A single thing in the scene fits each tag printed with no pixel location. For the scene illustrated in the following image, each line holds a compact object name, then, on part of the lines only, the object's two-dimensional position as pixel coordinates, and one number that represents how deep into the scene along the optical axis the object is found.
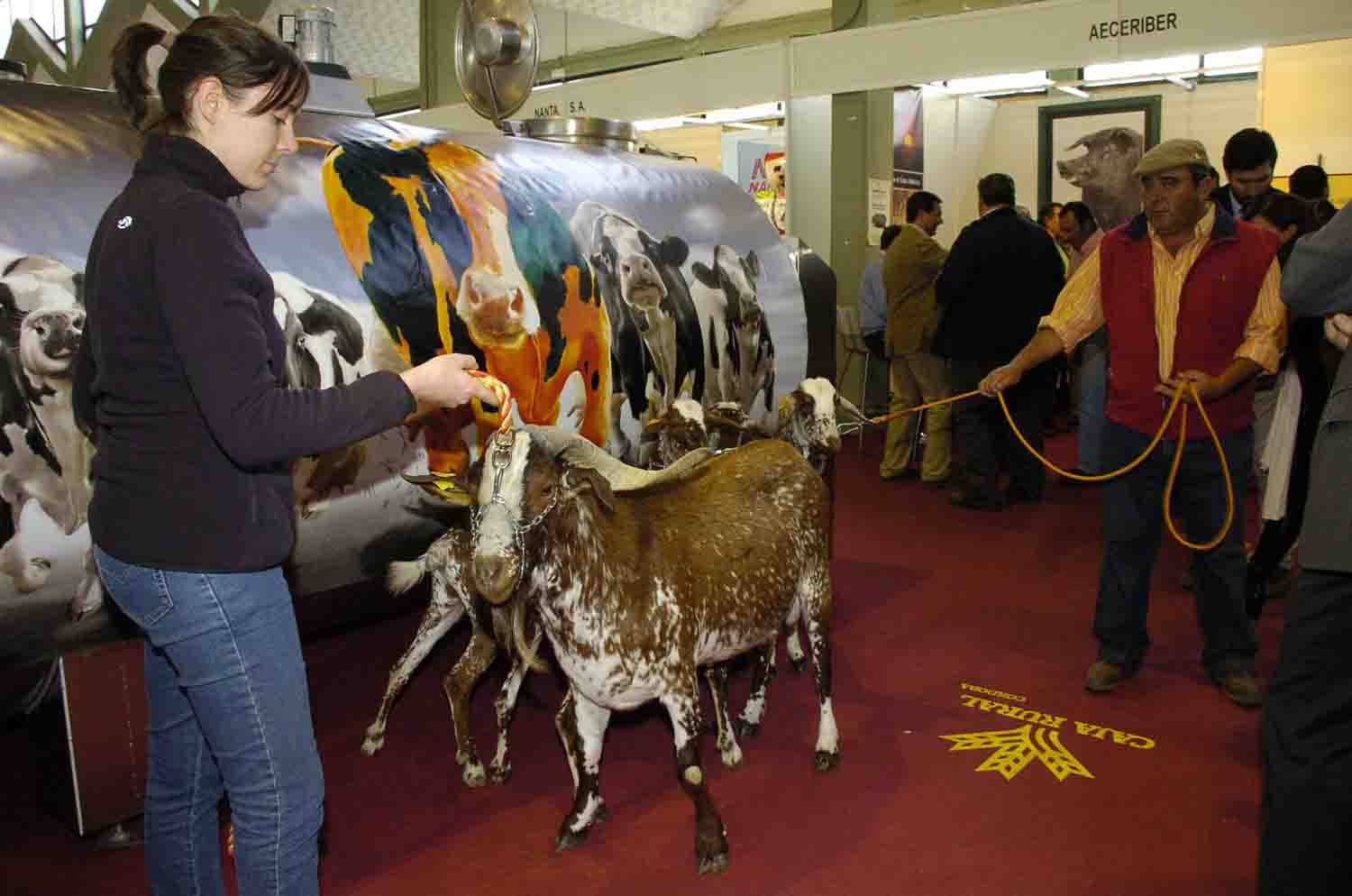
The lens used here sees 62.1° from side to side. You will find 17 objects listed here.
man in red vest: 3.59
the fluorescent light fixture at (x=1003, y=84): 10.71
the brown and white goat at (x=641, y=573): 2.57
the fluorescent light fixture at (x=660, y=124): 12.47
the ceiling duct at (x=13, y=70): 3.04
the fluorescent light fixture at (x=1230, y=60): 9.59
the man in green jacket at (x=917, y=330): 7.61
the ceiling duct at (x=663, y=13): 11.11
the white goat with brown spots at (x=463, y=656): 3.36
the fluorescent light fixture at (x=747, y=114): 12.86
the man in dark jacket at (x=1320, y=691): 2.08
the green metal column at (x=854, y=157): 9.17
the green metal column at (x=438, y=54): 11.37
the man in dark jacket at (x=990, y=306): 6.85
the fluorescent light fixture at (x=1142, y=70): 9.57
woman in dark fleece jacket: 1.66
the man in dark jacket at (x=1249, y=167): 5.14
